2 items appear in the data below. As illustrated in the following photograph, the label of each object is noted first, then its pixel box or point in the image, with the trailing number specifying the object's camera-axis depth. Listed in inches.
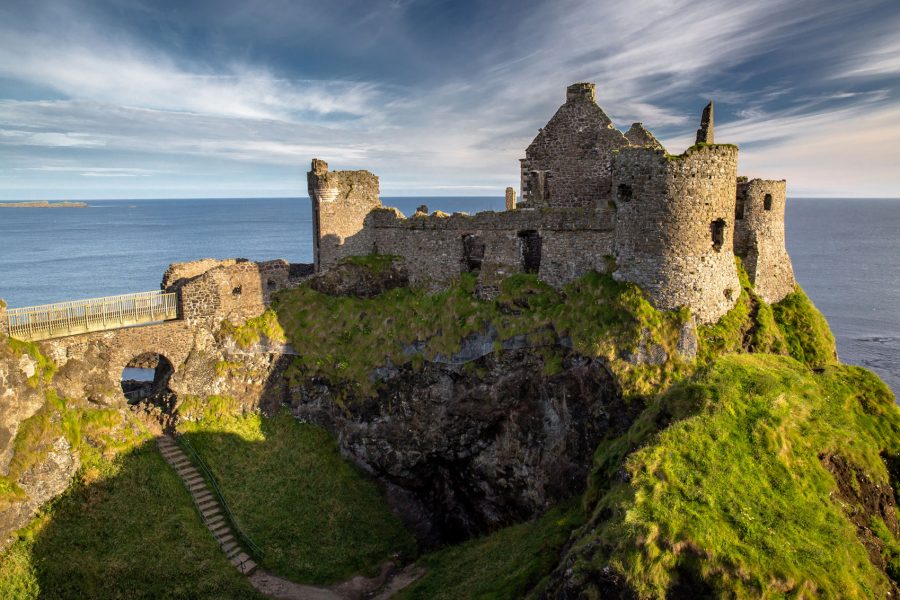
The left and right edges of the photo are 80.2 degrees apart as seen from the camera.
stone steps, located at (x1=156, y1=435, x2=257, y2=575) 902.4
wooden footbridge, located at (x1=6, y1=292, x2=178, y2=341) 930.1
